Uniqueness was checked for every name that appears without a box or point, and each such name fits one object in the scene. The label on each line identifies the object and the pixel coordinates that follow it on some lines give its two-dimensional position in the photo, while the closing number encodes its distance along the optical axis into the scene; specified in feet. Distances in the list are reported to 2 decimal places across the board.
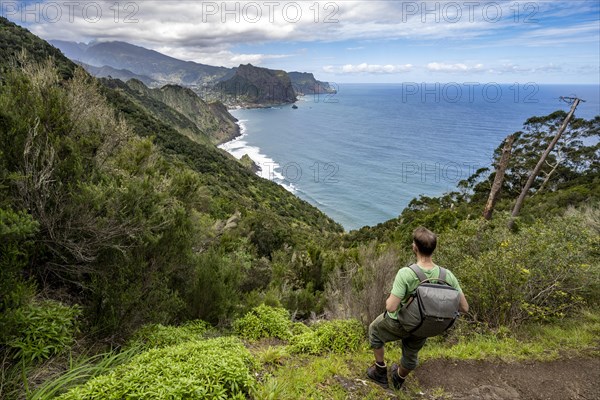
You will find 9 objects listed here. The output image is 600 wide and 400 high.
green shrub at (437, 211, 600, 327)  18.76
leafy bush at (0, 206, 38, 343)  10.46
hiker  11.03
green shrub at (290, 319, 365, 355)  16.28
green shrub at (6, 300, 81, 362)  10.64
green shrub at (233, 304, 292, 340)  19.04
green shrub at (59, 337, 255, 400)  8.50
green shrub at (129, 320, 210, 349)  14.23
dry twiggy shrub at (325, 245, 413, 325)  19.44
